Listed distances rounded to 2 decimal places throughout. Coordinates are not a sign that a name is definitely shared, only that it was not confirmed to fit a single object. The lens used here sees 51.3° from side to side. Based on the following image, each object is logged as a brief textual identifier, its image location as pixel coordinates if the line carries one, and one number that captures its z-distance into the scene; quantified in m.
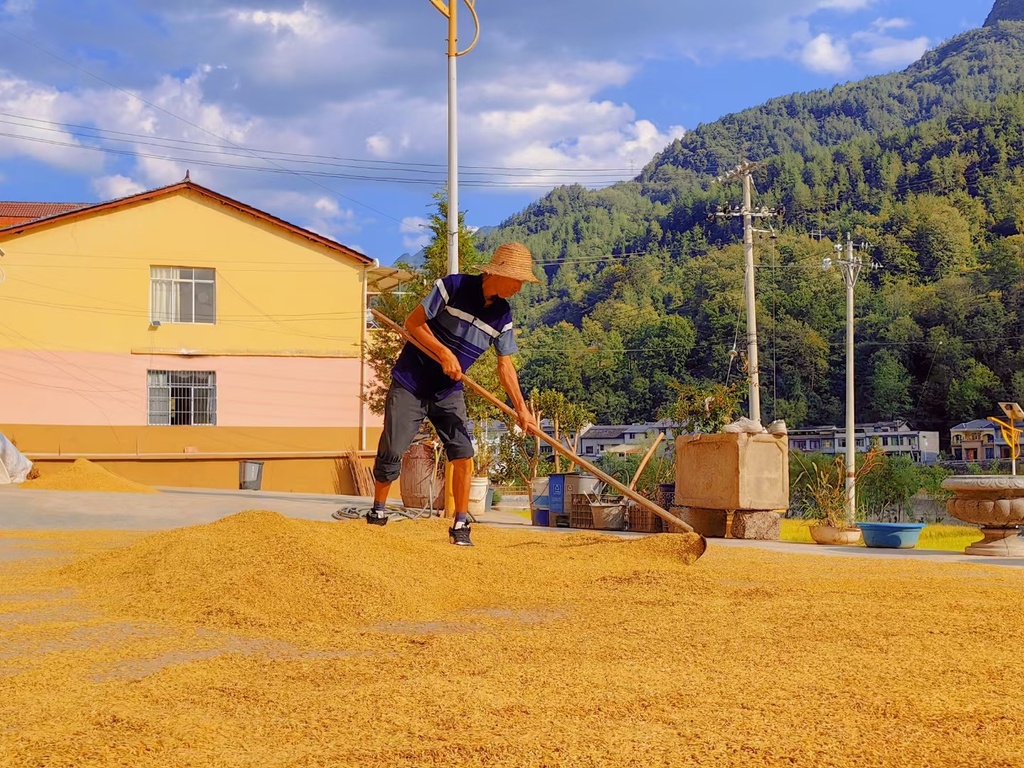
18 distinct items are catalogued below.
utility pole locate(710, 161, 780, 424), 26.91
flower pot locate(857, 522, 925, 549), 10.05
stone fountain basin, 8.73
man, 6.68
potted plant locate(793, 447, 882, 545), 11.09
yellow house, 22.45
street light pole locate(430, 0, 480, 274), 13.66
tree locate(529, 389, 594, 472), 31.91
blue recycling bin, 14.18
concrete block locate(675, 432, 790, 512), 11.18
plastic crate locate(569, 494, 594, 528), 13.48
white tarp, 17.02
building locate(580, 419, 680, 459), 79.67
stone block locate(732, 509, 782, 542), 11.30
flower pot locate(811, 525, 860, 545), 11.05
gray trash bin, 21.30
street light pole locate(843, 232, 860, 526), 27.23
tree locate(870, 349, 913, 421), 66.81
